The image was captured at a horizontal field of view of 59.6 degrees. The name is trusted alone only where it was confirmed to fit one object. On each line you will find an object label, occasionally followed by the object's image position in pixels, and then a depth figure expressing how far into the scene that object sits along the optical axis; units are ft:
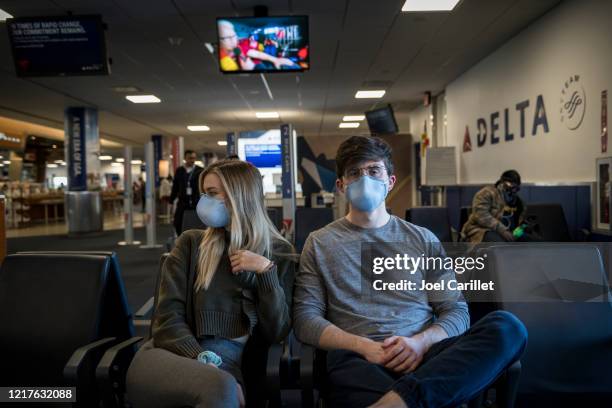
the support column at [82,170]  38.47
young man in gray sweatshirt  4.82
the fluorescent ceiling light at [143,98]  35.76
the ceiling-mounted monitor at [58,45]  17.81
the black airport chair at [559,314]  6.19
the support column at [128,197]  31.68
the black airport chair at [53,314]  6.29
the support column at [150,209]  30.12
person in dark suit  22.15
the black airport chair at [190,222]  12.03
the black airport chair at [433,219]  15.14
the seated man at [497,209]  16.12
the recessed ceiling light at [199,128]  52.80
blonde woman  5.36
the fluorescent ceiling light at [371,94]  36.26
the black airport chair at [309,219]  14.37
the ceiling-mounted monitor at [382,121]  40.09
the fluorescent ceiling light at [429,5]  18.99
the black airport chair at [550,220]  16.48
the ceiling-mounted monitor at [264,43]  17.90
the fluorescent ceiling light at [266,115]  44.80
